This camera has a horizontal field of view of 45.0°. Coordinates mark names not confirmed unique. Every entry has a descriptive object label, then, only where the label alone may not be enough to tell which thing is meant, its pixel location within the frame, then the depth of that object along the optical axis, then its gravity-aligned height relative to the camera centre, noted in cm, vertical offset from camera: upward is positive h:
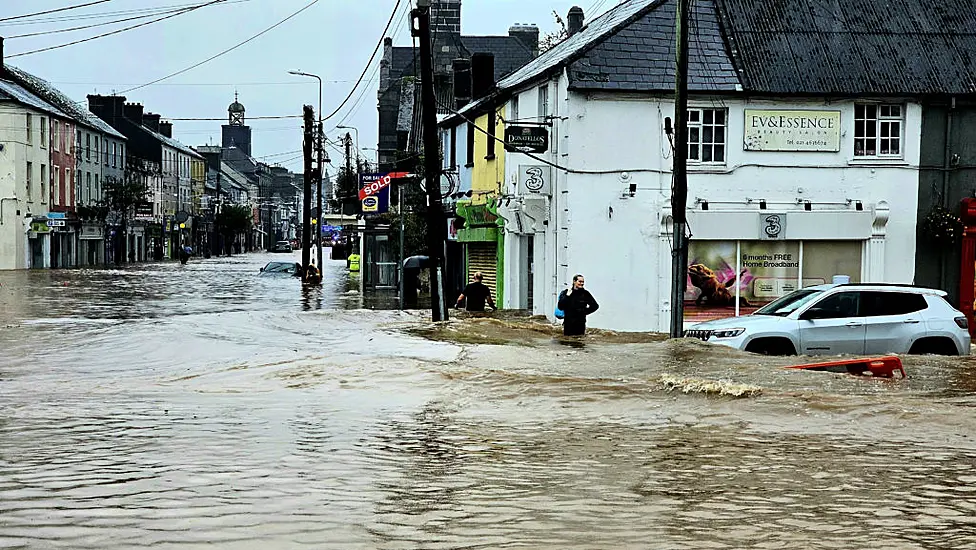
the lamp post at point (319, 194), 5414 +172
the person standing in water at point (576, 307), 2053 -131
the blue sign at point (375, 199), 4084 +115
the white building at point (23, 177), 6269 +284
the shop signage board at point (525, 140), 2533 +200
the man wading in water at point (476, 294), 2741 -145
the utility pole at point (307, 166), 5183 +290
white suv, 1733 -135
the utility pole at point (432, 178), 2422 +111
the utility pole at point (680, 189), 1922 +72
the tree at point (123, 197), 8150 +224
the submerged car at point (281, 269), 5962 -194
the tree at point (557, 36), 5098 +910
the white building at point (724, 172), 2497 +133
